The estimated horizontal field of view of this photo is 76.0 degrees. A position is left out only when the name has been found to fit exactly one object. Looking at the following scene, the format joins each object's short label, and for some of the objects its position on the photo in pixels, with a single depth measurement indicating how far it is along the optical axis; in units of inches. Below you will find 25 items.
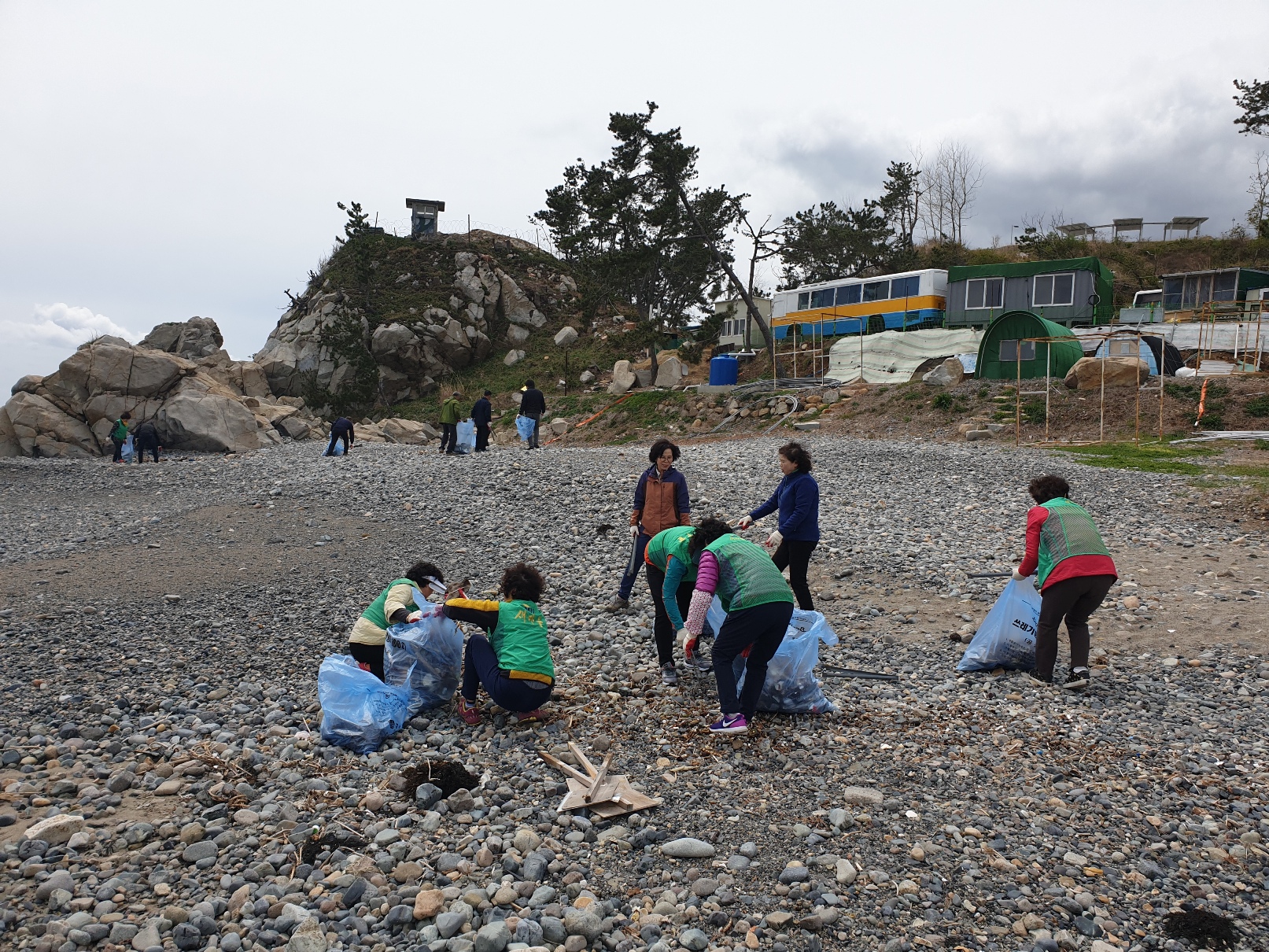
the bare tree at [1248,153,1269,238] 1948.8
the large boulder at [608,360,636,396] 1576.0
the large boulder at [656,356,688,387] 1534.2
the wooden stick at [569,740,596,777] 205.8
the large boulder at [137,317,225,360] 1926.7
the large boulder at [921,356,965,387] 1094.4
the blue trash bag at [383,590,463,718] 247.0
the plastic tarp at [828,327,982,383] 1194.6
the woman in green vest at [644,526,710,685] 252.8
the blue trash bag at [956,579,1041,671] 276.7
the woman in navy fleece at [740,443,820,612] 316.8
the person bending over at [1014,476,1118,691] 251.8
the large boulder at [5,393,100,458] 1278.3
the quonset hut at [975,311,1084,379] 1045.2
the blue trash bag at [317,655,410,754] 228.5
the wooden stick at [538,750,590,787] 202.2
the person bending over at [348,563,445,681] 254.8
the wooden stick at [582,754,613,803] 193.9
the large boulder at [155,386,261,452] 1294.3
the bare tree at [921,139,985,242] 2347.4
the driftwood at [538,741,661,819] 191.6
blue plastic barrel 1366.9
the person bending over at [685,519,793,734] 218.1
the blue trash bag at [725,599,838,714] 238.2
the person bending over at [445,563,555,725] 231.0
